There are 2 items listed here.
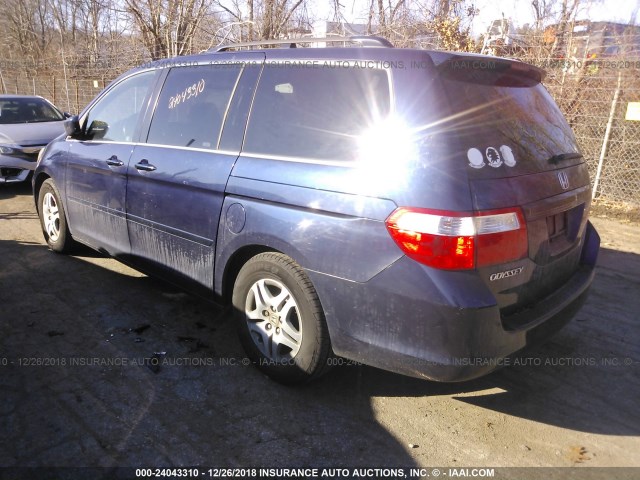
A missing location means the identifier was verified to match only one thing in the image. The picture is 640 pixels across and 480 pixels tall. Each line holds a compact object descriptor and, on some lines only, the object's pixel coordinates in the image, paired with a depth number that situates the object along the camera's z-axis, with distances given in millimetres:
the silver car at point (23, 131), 7895
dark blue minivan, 2332
